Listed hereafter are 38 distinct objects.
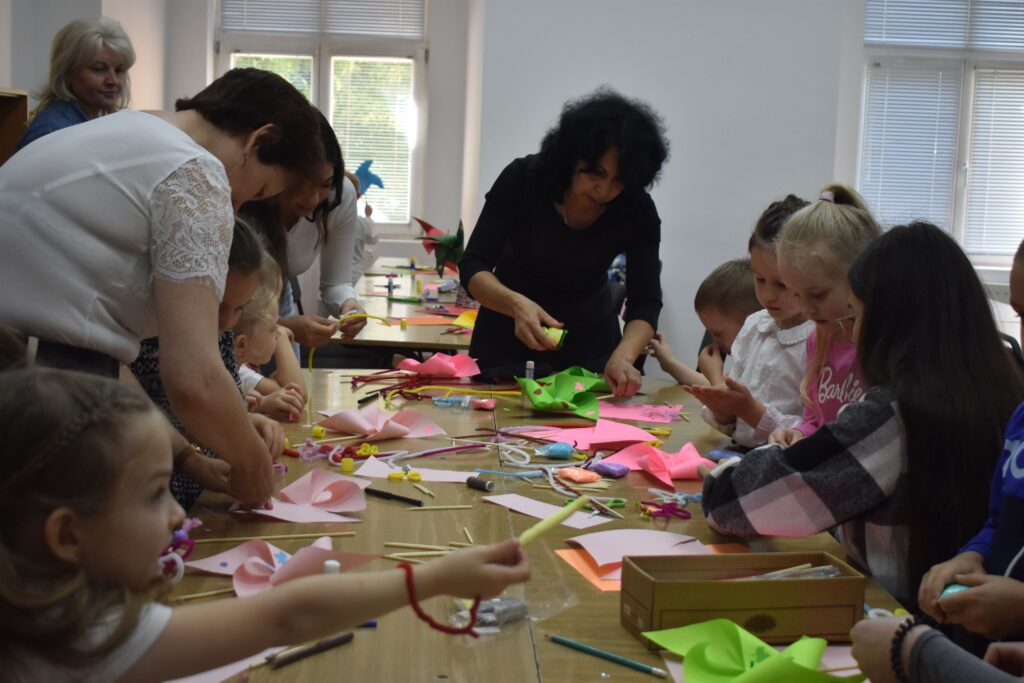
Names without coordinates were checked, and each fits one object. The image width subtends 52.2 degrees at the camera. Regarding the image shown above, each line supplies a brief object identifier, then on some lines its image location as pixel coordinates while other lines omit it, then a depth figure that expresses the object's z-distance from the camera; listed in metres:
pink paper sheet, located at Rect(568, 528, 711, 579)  1.55
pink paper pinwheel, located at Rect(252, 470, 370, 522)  1.74
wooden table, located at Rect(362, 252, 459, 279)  6.54
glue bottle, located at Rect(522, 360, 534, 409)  2.96
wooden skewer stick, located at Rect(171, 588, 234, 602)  1.36
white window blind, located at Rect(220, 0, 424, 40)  7.86
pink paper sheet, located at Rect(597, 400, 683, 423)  2.71
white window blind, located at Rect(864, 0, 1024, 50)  7.04
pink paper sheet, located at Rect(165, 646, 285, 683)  1.15
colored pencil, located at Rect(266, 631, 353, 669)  1.18
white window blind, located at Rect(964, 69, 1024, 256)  7.15
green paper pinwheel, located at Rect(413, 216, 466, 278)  4.99
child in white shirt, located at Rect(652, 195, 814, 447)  2.48
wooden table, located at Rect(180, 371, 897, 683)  1.19
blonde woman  3.98
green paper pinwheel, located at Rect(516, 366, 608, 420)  2.66
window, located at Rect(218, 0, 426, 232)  7.88
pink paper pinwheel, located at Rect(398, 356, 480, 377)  3.09
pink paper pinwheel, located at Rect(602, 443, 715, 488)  2.07
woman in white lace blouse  1.58
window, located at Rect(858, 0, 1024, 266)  7.06
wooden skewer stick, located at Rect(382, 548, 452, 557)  1.56
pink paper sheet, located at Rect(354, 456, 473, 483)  1.99
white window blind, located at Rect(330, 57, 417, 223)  8.01
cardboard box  1.28
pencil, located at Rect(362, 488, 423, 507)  1.83
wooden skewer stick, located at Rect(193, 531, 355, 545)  1.60
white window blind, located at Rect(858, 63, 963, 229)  7.11
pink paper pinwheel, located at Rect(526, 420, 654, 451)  2.32
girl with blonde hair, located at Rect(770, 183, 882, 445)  2.17
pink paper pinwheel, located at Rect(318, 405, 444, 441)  2.31
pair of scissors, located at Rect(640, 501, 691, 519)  1.81
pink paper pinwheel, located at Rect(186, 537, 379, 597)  1.41
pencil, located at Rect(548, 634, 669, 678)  1.21
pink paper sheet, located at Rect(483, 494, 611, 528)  1.76
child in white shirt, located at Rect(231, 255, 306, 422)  2.43
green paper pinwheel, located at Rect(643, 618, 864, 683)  1.16
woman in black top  2.93
